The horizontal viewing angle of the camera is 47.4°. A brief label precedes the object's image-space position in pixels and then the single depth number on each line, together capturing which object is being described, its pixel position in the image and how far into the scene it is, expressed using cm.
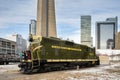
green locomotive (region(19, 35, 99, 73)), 1464
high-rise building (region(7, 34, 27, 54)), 10617
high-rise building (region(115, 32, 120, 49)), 10931
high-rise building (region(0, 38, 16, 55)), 7877
